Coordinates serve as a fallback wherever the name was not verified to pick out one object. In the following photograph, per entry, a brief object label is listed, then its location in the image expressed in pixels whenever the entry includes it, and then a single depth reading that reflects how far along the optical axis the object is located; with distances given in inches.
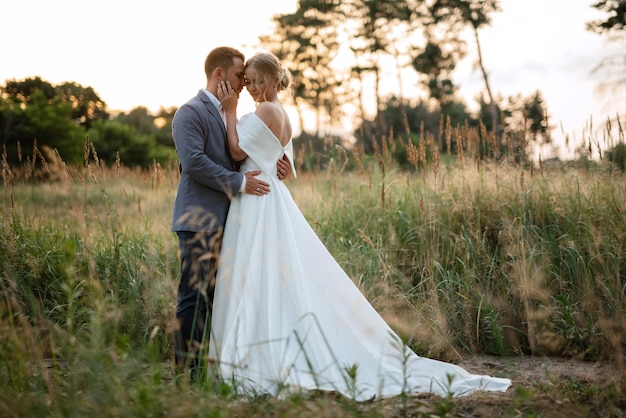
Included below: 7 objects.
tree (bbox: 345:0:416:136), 990.4
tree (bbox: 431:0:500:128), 761.0
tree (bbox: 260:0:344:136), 1148.5
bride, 128.8
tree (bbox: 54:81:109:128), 844.0
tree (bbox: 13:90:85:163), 614.2
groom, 141.4
